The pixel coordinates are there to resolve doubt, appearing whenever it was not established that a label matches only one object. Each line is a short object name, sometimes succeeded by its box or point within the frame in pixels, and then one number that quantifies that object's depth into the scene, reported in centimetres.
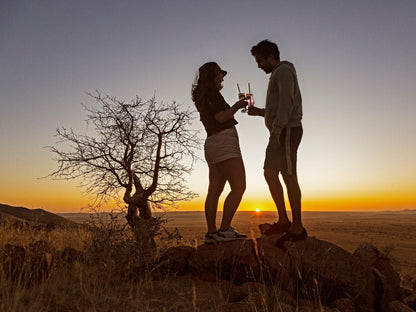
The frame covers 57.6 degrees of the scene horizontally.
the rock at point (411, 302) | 514
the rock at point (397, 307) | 438
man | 507
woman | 540
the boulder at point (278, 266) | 502
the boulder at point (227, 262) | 534
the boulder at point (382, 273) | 503
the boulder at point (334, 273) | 483
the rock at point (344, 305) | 434
